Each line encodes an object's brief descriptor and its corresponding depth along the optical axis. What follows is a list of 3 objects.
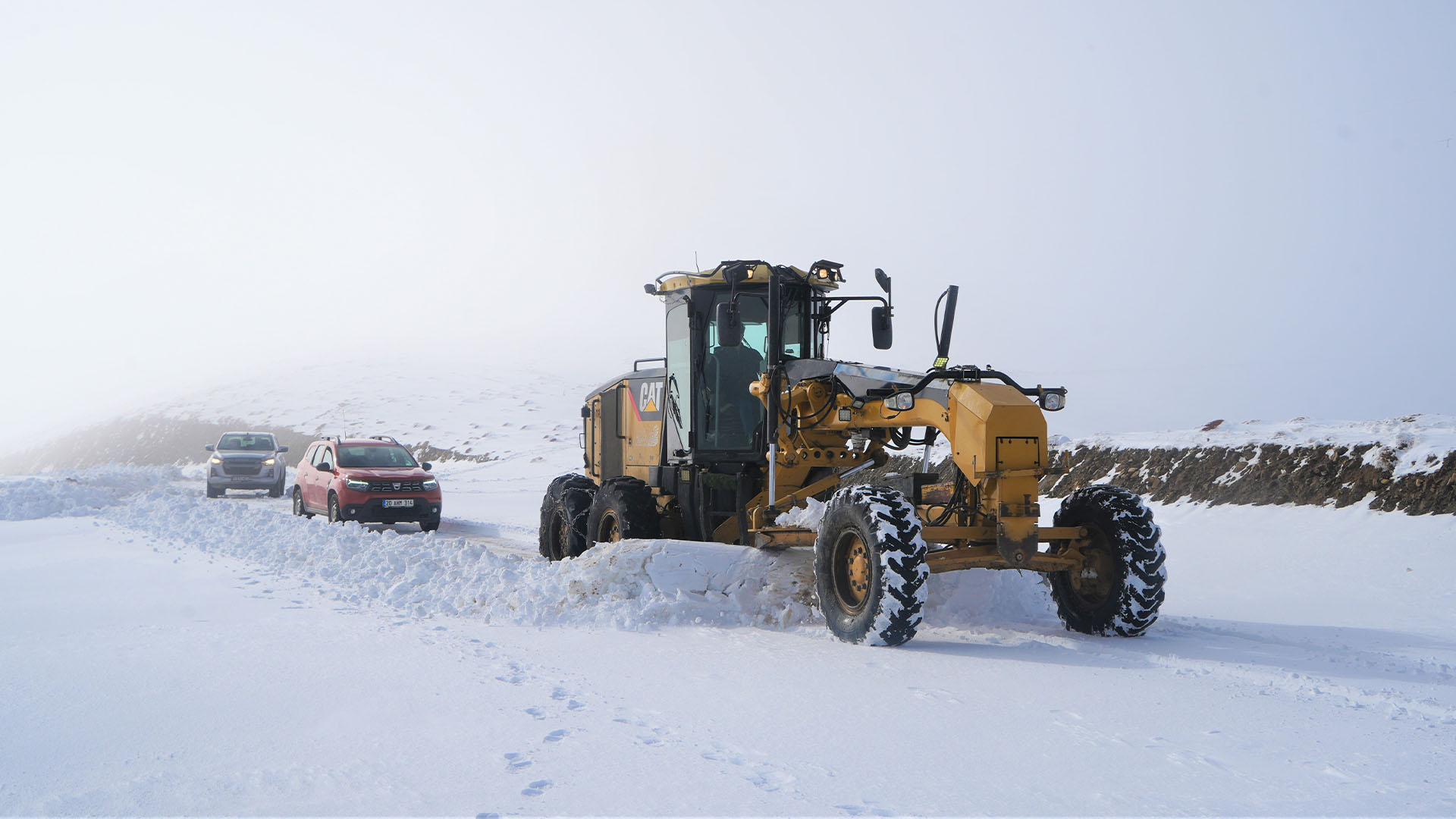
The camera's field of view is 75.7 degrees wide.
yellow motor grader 6.21
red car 15.60
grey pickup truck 23.95
